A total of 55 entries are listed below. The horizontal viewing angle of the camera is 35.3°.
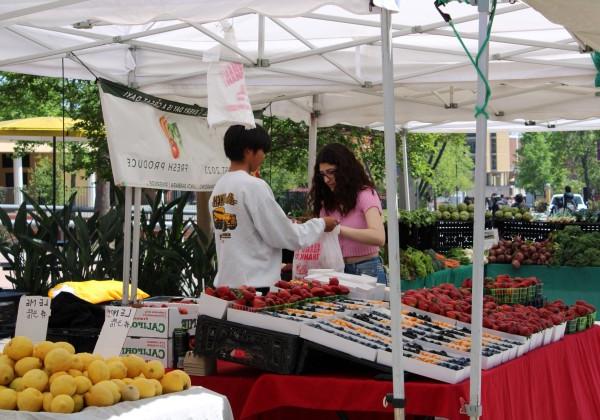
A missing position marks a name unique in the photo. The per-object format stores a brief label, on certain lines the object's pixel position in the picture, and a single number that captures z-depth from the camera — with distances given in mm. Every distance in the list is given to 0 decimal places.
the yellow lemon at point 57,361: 3518
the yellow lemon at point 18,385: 3436
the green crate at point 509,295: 6141
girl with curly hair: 5859
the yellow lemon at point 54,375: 3418
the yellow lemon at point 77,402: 3328
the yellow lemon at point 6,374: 3480
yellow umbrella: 14938
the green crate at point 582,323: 5761
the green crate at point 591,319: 5977
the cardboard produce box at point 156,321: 4395
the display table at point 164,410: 3211
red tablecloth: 3850
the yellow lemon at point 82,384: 3375
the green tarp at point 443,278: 9109
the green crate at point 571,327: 5633
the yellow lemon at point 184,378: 3674
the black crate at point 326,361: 3963
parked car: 32344
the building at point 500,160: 90506
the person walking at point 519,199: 30811
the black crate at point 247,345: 4004
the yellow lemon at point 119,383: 3461
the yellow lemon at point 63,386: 3318
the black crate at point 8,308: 6762
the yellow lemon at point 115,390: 3398
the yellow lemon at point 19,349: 3656
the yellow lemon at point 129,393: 3440
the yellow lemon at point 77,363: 3555
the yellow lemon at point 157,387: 3563
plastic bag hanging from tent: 6008
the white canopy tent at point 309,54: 6816
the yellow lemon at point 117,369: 3607
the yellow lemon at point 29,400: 3281
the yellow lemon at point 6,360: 3560
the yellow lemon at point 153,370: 3678
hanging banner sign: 6129
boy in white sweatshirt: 4777
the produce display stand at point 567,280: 9750
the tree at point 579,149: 54219
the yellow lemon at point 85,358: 3598
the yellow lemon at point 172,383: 3627
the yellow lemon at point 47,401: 3285
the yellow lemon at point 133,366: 3699
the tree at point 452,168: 44500
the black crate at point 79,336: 4766
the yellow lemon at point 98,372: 3492
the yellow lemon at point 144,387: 3514
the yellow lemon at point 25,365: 3553
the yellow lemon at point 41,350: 3678
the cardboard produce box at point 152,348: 4418
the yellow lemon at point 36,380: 3400
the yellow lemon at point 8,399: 3295
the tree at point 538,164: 59375
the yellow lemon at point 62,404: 3236
